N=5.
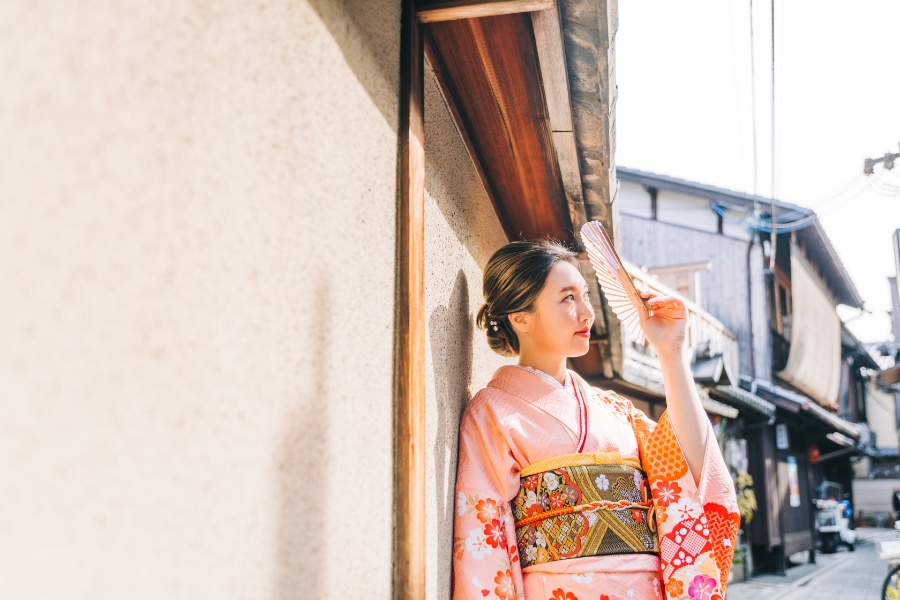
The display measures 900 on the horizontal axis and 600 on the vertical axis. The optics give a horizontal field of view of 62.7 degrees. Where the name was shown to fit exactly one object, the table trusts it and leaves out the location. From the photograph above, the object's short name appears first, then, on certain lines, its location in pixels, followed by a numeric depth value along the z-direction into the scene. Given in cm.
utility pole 1234
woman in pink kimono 257
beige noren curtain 1692
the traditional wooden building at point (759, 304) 1538
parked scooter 2156
